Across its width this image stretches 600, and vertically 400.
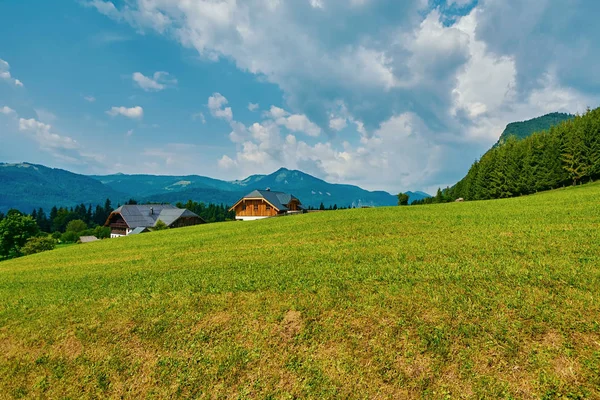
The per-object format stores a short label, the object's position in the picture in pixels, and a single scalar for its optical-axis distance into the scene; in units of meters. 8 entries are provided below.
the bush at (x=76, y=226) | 114.69
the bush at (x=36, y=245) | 53.12
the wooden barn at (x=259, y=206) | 56.81
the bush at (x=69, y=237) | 101.81
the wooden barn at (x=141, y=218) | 76.82
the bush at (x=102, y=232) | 98.56
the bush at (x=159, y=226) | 61.41
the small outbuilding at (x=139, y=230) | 70.21
